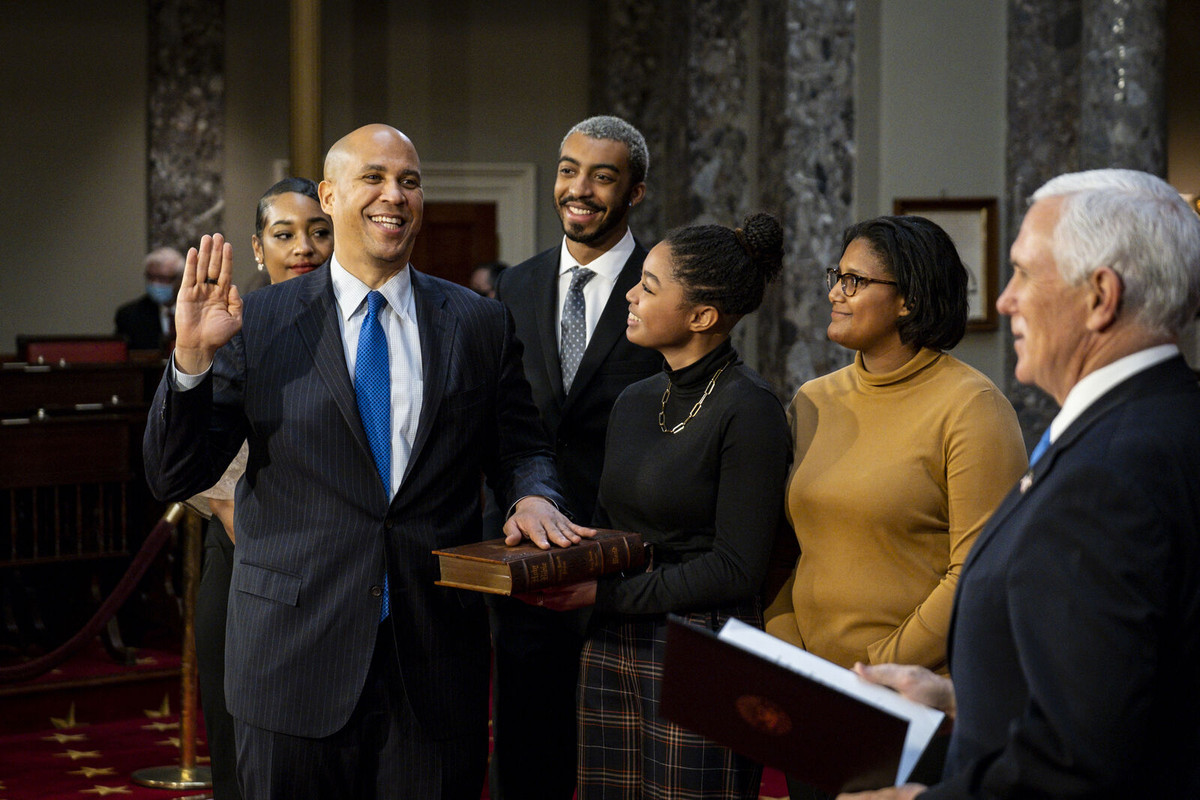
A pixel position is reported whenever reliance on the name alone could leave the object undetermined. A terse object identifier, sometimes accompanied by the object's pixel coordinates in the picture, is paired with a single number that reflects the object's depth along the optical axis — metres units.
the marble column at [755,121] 6.42
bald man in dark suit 2.16
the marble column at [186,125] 9.43
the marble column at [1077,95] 5.94
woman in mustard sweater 2.14
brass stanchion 4.07
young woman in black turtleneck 2.28
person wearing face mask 8.56
